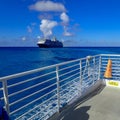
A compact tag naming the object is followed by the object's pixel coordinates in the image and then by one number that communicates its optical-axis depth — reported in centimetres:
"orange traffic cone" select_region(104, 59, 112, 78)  495
